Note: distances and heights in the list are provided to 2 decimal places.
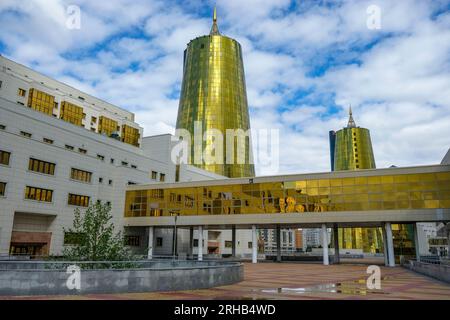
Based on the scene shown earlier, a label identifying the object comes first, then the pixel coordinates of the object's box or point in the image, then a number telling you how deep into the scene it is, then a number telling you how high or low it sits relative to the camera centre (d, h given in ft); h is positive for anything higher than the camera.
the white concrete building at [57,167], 144.15 +31.35
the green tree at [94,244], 68.18 -1.83
